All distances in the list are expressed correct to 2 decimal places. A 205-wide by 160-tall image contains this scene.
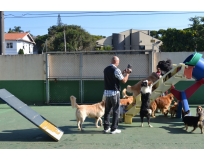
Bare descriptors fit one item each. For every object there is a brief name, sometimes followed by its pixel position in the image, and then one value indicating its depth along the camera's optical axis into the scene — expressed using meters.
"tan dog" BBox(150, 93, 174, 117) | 8.90
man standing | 6.73
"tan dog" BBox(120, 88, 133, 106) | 8.62
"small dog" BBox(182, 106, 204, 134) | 6.68
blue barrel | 7.80
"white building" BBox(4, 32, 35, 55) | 60.91
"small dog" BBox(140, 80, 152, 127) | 7.56
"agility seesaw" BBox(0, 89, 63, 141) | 6.08
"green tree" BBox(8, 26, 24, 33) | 96.22
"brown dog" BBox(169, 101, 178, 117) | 8.87
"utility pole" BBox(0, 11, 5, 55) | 13.70
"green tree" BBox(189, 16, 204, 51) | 39.34
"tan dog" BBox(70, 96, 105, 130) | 7.07
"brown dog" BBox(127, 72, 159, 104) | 8.78
